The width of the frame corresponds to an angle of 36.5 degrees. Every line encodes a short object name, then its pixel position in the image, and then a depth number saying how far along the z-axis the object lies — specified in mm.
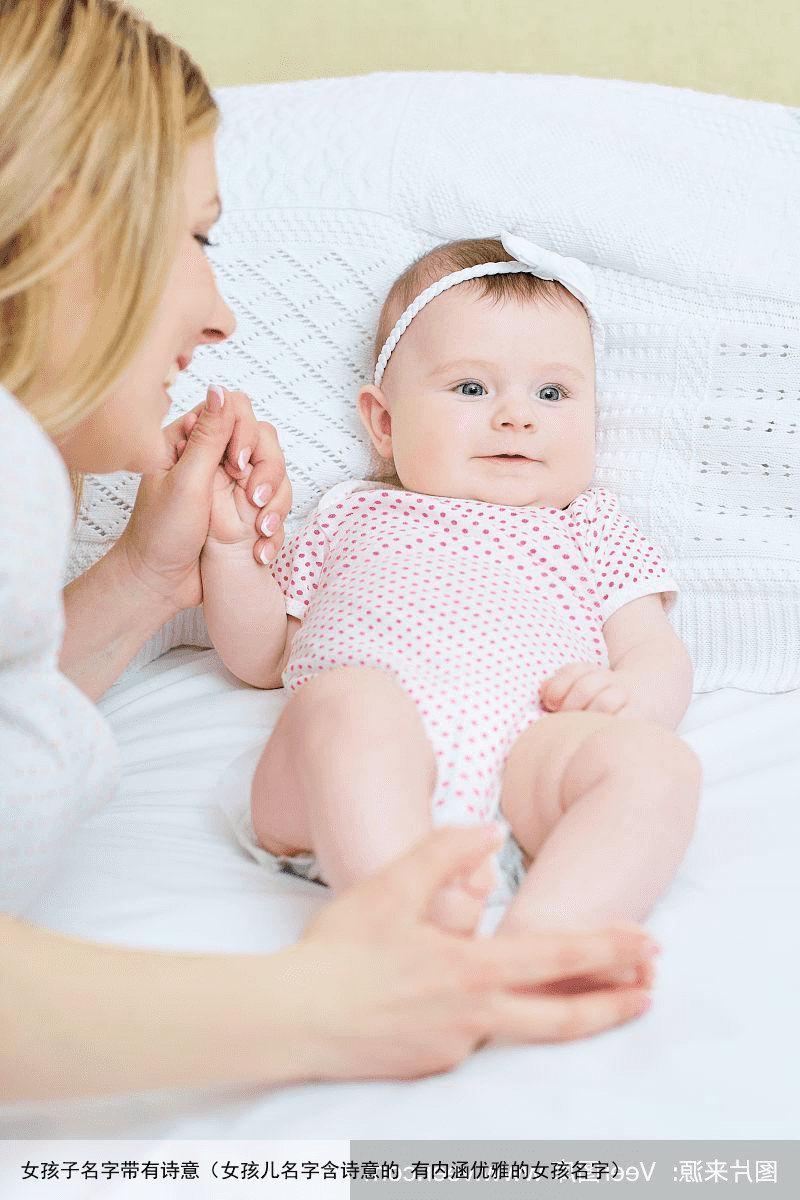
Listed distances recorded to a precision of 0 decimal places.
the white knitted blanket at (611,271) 1202
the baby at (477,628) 782
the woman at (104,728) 583
